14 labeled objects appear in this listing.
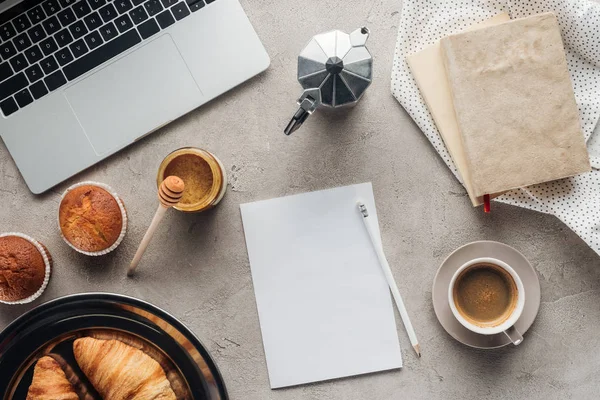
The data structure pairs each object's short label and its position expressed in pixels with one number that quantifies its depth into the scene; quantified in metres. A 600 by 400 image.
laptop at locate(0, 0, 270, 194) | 0.92
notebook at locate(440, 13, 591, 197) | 0.90
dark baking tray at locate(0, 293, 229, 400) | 0.84
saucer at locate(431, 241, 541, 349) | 0.94
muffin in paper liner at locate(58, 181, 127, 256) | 0.92
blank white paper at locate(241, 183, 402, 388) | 0.96
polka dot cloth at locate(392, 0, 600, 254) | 0.92
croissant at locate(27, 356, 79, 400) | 0.83
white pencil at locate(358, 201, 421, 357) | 0.95
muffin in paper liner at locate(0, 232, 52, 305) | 0.92
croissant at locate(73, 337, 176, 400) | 0.84
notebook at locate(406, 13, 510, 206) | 0.93
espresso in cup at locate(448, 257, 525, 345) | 0.92
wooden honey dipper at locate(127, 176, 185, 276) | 0.82
